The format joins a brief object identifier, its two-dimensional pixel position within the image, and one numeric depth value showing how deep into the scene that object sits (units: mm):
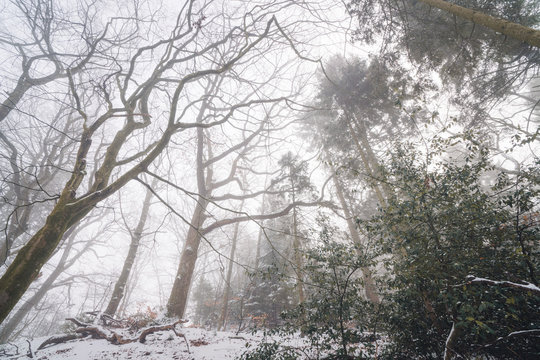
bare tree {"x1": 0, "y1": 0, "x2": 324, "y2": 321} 2064
